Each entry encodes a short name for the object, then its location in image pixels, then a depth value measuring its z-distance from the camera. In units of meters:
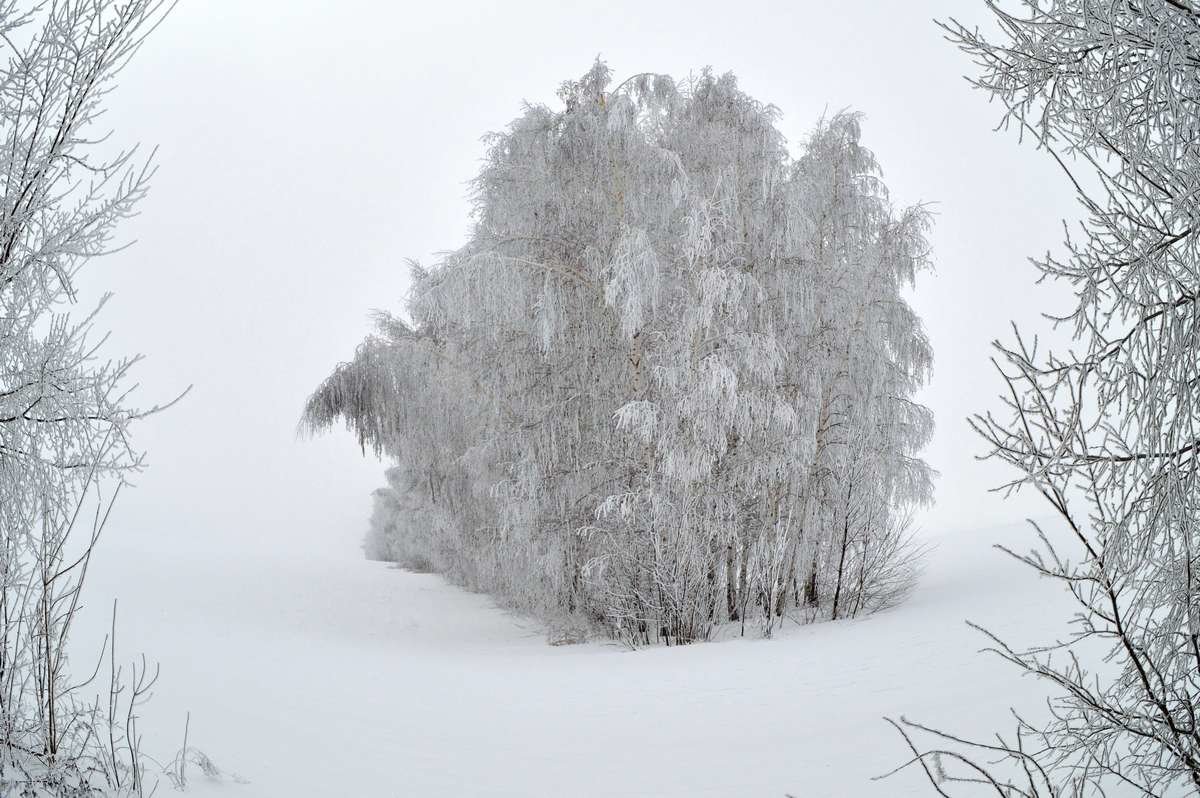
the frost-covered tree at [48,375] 17.37
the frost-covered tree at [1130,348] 13.01
